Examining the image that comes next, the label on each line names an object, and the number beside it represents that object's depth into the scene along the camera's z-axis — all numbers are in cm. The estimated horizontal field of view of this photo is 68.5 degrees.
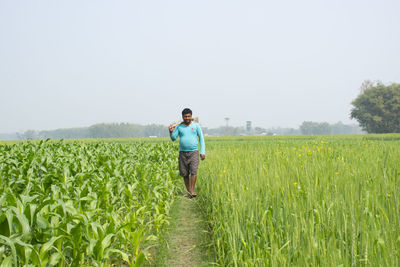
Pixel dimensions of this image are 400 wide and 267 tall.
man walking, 746
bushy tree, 5822
